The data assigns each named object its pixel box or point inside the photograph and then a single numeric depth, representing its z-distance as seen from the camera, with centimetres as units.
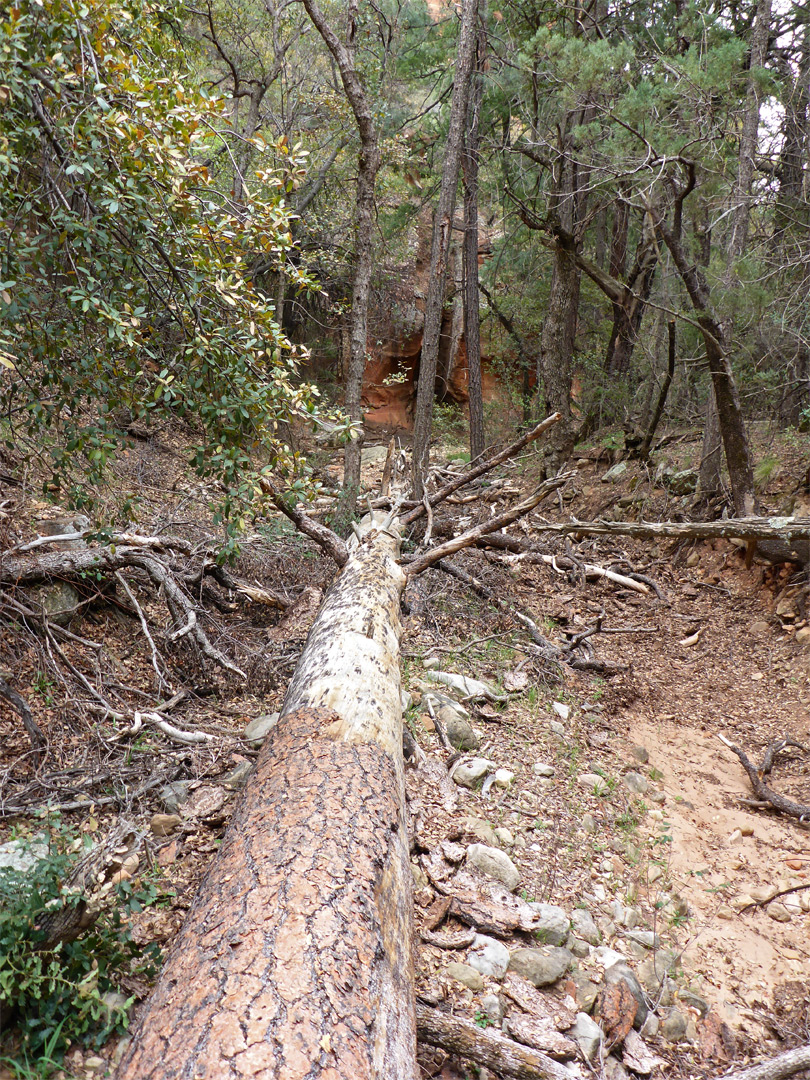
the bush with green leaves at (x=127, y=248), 230
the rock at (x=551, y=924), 272
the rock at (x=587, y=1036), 228
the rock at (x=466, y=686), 464
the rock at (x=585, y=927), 283
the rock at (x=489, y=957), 251
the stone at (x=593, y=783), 390
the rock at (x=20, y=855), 216
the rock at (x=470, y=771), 369
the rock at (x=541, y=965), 252
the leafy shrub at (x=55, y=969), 181
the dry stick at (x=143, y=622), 391
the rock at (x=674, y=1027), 248
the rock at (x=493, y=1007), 230
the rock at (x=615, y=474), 1011
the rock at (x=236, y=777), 313
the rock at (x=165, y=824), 281
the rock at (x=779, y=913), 316
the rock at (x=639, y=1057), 230
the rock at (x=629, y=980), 252
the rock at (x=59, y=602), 393
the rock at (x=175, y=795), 296
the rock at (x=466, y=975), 243
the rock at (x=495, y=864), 298
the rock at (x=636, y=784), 404
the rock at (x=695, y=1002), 262
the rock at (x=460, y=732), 403
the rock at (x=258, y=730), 346
